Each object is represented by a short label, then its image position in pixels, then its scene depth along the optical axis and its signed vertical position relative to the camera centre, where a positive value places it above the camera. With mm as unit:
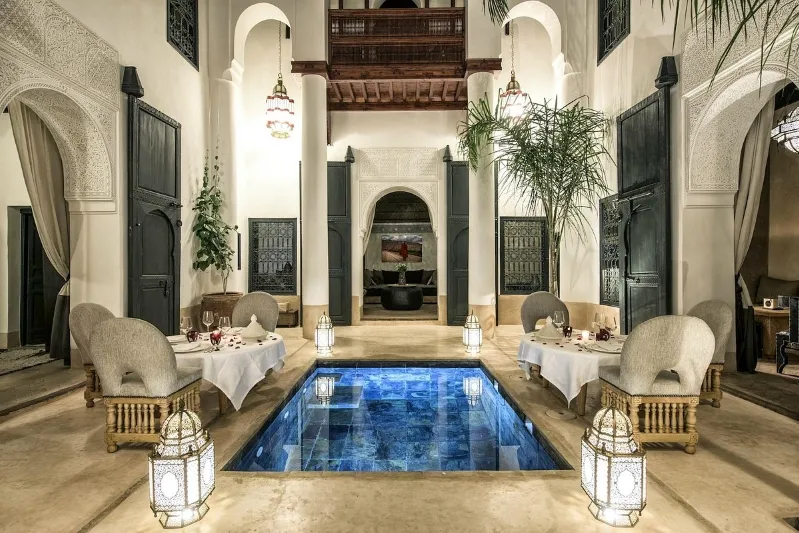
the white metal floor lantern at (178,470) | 2129 -929
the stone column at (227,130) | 7840 +2334
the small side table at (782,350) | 4973 -917
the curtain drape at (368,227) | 9714 +829
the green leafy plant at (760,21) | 3645 +2031
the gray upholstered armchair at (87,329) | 3885 -507
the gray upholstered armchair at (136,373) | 3074 -720
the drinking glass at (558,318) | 4301 -481
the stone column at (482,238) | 7414 +446
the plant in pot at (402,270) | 13258 -99
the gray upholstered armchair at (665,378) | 3029 -718
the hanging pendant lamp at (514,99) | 7496 +2685
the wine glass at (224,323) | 3948 -470
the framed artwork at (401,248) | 15242 +600
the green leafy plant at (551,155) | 5316 +1270
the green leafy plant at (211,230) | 7234 +582
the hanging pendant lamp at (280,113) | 7988 +2639
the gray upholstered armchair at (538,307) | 5199 -460
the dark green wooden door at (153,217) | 5457 +647
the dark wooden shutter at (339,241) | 9352 +518
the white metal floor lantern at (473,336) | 6371 -948
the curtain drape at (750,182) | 5164 +926
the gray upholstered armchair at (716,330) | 3898 -546
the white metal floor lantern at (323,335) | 6230 -905
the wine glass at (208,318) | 3862 -416
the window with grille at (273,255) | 9328 +243
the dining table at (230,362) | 3607 -740
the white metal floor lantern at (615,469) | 2121 -930
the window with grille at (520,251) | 9445 +299
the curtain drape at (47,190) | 5164 +887
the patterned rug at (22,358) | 5570 -1143
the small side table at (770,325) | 5809 -759
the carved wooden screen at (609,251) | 6711 +220
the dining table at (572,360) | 3537 -734
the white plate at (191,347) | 3635 -625
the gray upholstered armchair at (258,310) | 4996 -457
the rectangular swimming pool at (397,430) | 3238 -1338
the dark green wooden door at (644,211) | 5223 +656
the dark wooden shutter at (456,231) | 9273 +699
